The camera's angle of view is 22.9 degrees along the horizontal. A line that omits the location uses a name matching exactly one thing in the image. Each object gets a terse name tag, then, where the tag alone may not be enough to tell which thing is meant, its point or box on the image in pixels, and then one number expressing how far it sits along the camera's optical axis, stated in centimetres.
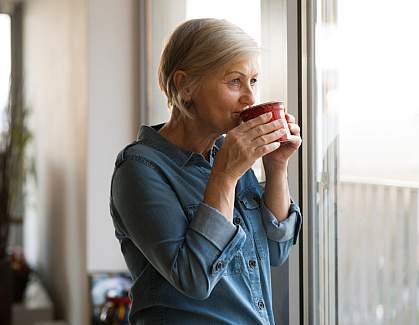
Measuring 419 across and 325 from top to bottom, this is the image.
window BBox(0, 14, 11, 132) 865
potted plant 567
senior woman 195
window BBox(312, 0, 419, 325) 243
